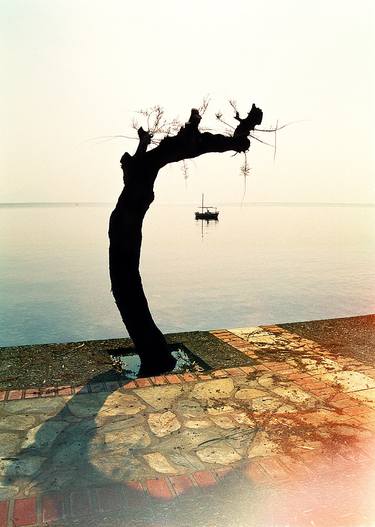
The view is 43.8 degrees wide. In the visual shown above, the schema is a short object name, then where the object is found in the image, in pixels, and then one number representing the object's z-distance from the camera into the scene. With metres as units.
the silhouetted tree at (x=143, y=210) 6.52
